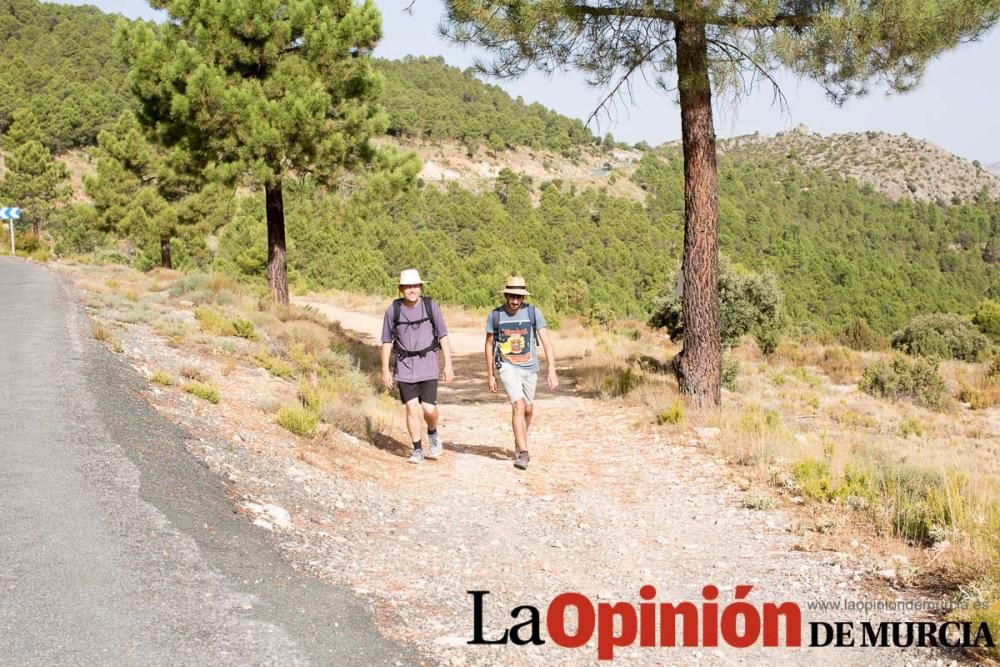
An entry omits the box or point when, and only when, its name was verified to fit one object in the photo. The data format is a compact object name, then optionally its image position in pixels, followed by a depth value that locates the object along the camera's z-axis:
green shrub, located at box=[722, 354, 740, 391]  14.70
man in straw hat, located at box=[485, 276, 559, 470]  7.73
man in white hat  7.55
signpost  28.61
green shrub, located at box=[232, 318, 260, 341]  12.06
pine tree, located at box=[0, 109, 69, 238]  46.69
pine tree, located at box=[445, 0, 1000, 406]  8.95
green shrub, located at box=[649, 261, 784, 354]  20.02
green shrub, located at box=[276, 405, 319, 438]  7.70
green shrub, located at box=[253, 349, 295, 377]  10.38
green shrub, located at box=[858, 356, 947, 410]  16.50
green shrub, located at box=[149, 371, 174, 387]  8.13
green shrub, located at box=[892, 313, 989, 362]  26.72
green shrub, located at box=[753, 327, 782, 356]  21.42
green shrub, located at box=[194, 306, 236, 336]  11.89
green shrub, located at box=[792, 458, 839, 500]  6.39
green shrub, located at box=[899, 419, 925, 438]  12.28
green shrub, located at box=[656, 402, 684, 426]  9.48
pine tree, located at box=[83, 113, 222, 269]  28.94
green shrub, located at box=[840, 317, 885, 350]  28.71
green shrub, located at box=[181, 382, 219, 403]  7.94
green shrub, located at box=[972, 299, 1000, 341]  35.16
